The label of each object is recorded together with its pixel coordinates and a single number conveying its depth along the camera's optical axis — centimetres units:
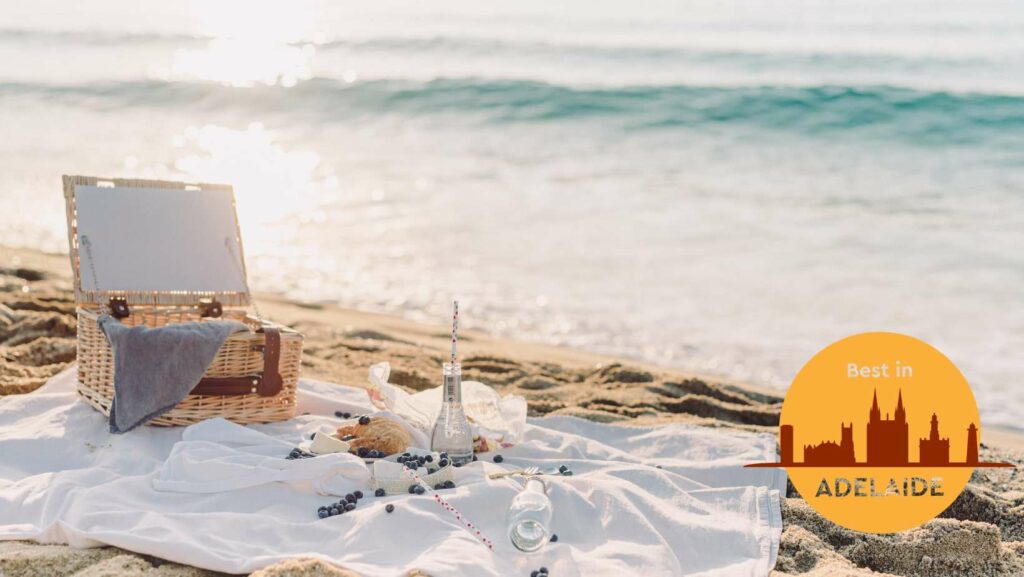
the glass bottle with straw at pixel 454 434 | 329
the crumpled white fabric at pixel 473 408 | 364
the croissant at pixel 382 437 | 333
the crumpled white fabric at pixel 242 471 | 304
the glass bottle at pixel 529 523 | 271
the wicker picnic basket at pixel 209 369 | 370
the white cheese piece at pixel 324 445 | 328
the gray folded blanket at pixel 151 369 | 352
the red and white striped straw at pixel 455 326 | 313
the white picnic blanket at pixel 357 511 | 267
